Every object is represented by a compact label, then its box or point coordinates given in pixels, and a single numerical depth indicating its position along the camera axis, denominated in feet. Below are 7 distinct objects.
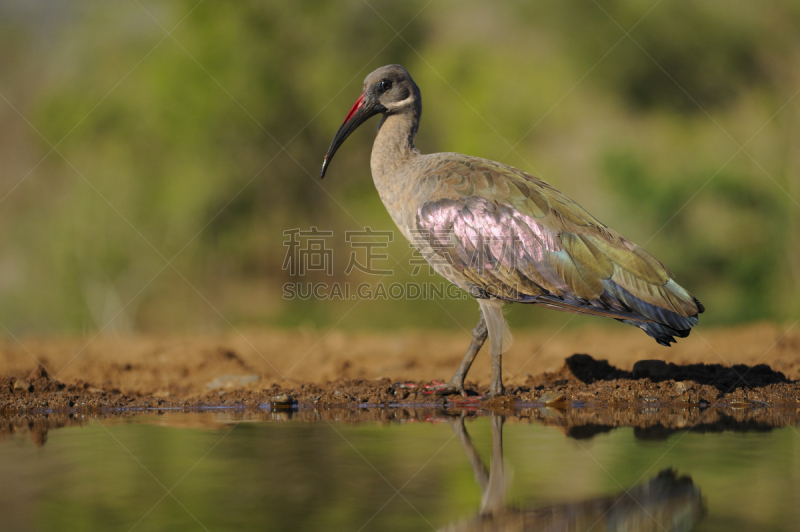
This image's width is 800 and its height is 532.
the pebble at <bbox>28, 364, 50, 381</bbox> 46.66
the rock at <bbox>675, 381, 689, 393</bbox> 42.57
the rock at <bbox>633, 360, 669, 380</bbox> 45.47
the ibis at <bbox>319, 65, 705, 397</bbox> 40.83
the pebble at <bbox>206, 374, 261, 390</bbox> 50.01
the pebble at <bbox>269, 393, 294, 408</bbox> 42.52
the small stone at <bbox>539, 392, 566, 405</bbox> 41.75
